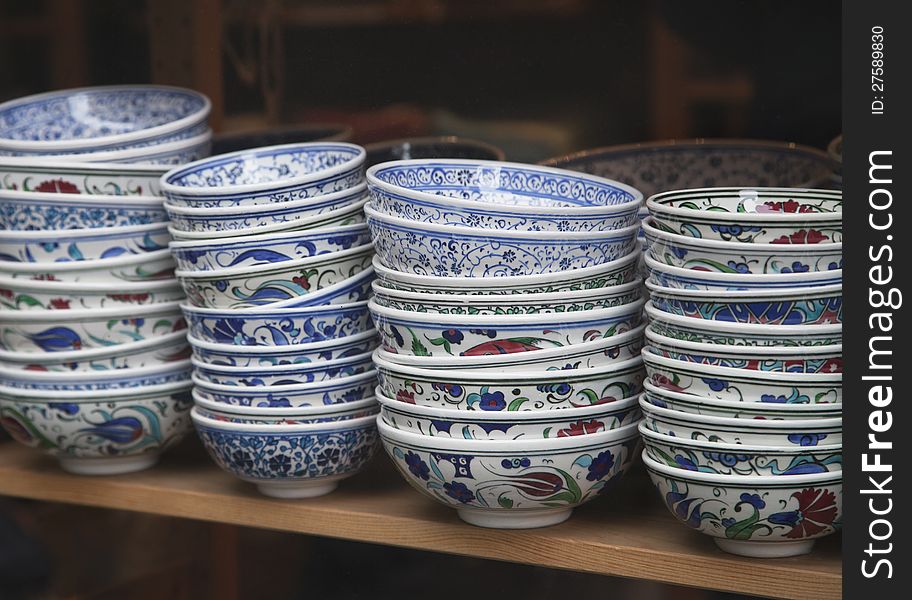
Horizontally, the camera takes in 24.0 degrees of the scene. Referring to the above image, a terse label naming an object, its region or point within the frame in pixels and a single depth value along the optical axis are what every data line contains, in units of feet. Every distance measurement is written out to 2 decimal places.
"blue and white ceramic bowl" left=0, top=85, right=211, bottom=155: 4.84
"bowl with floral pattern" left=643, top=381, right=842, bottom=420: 3.90
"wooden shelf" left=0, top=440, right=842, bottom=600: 4.03
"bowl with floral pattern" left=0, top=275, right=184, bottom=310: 4.54
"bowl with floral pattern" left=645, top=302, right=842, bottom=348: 3.88
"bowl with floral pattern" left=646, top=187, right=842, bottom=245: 3.89
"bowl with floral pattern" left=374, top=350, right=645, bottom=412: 4.07
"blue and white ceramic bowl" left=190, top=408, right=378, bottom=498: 4.37
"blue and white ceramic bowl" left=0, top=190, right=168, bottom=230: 4.51
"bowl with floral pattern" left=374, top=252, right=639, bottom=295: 4.06
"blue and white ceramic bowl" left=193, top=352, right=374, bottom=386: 4.35
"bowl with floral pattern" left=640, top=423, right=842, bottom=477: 3.90
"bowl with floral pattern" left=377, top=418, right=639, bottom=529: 4.09
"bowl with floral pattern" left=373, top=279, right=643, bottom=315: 4.06
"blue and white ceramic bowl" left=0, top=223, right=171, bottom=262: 4.52
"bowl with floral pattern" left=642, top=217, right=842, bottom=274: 3.88
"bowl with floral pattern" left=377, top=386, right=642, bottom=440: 4.08
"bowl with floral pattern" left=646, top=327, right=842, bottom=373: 3.89
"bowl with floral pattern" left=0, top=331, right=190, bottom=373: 4.56
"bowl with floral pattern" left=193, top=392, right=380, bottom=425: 4.35
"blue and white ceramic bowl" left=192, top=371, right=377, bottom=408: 4.36
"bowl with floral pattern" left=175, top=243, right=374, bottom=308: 4.32
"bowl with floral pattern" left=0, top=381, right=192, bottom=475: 4.57
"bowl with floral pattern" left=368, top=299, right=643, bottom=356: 4.06
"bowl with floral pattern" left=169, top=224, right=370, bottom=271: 4.31
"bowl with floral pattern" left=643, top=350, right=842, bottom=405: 3.89
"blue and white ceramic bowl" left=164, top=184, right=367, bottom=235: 4.32
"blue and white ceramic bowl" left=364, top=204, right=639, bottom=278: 4.05
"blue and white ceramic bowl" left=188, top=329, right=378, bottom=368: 4.34
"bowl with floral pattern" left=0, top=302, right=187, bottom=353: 4.55
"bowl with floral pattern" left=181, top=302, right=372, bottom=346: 4.33
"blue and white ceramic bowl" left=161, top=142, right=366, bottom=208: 4.33
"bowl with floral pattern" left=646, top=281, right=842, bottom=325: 3.88
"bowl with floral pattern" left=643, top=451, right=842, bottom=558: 3.91
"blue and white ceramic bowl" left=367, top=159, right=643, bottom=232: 4.08
